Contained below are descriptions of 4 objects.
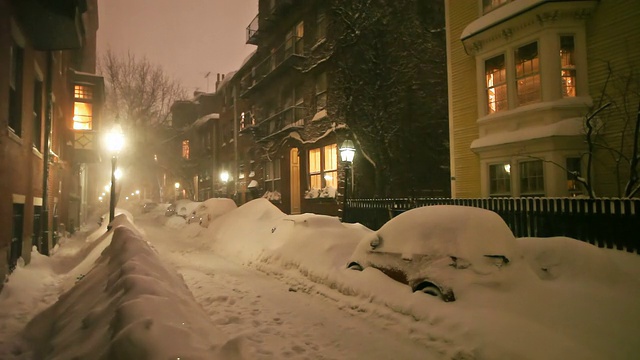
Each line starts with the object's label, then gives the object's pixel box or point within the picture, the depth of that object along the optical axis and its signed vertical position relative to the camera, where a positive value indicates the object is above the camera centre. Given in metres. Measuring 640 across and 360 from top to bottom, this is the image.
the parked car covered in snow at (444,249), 5.74 -0.86
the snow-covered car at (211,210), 20.04 -0.74
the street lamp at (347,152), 14.20 +1.42
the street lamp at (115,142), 15.07 +2.03
